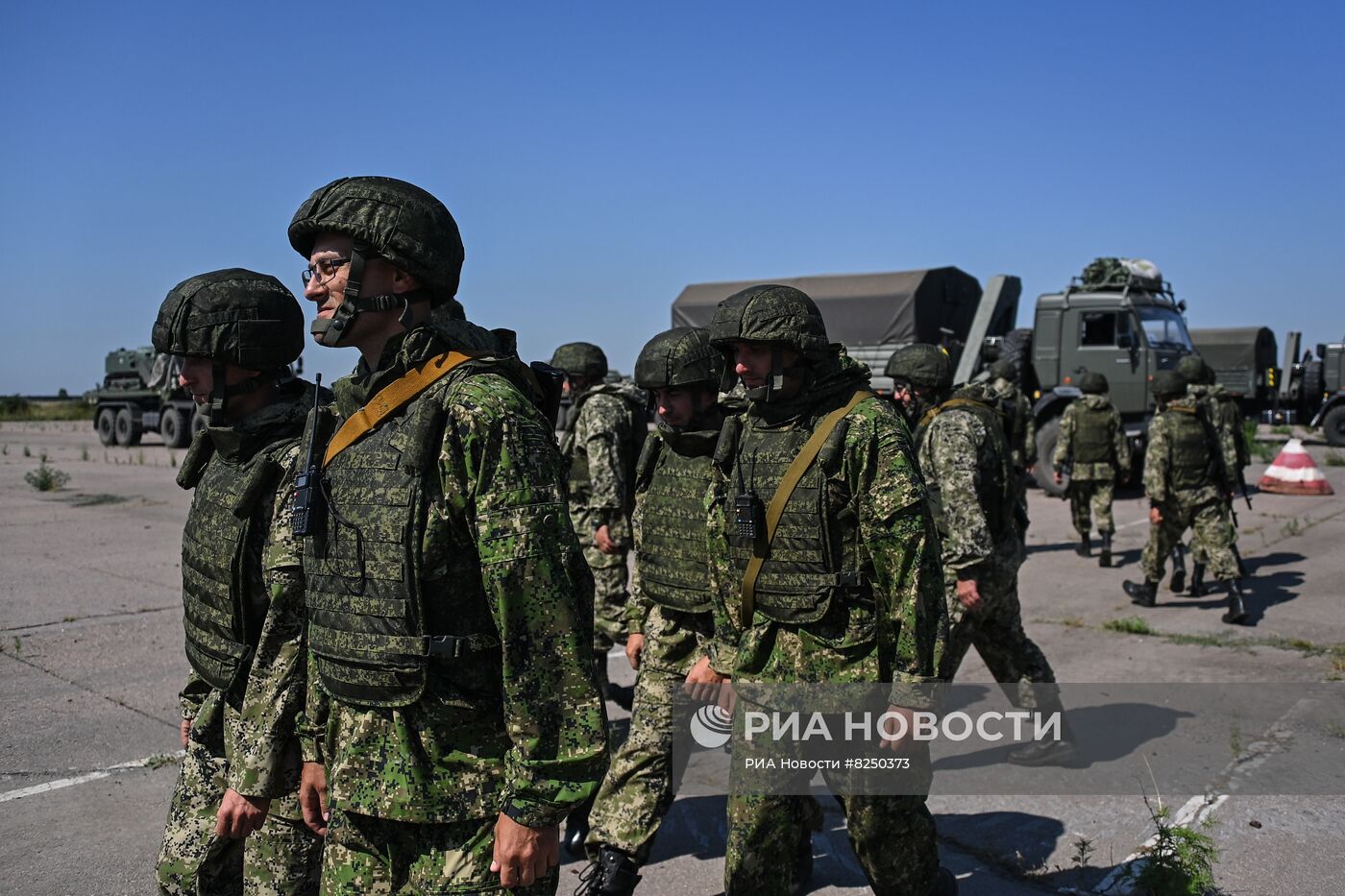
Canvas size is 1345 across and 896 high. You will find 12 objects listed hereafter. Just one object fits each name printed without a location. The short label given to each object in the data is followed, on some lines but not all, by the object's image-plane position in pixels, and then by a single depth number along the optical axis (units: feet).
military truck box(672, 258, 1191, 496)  53.01
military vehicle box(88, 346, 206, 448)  90.12
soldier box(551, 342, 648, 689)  18.24
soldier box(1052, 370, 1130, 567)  37.86
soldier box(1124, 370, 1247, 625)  28.22
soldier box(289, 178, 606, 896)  6.86
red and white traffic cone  52.24
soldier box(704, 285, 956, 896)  10.59
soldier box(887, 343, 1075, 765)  16.39
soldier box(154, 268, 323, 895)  8.68
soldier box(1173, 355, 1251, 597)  35.45
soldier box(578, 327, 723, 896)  12.66
